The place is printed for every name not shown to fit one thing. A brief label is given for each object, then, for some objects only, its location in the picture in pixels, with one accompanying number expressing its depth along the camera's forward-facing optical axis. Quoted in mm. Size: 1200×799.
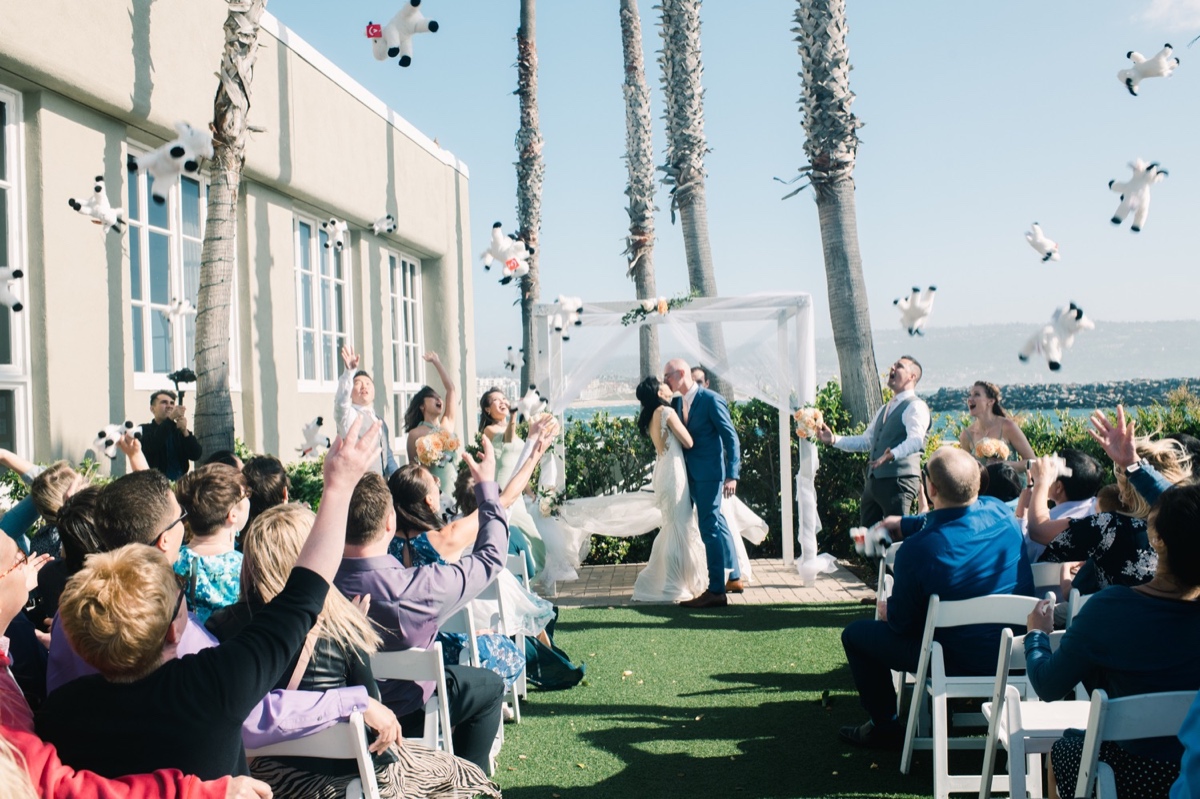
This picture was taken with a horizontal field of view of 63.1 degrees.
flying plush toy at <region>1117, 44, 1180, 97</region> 4922
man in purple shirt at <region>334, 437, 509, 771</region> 3527
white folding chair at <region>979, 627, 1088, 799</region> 2959
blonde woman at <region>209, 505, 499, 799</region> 2908
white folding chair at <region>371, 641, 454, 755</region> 3369
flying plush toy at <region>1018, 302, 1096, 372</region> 5559
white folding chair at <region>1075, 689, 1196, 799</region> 2498
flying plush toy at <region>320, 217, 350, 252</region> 10164
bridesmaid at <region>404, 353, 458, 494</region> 7852
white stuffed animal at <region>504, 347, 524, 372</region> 10605
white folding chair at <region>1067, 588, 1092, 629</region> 3682
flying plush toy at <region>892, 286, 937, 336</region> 7922
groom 8211
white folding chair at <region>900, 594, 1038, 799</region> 3908
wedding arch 9438
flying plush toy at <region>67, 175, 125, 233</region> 6832
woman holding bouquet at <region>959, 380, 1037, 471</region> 6719
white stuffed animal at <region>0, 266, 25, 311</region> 5900
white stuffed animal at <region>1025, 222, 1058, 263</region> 6375
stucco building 6930
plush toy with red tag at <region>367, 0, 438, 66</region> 6117
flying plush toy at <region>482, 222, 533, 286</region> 9420
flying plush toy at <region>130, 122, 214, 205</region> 6336
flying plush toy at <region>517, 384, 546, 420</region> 9211
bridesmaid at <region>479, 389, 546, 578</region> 7980
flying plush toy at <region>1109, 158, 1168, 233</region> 5129
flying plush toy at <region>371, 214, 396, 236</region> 10662
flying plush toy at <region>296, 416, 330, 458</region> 8273
